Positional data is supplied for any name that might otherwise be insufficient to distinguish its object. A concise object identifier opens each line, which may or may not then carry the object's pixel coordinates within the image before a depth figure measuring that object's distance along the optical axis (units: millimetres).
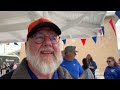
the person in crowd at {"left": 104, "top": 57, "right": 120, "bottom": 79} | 1550
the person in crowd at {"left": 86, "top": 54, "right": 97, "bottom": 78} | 1970
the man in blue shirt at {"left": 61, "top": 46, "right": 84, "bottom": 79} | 1140
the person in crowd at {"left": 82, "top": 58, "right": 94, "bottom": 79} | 1281
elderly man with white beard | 435
